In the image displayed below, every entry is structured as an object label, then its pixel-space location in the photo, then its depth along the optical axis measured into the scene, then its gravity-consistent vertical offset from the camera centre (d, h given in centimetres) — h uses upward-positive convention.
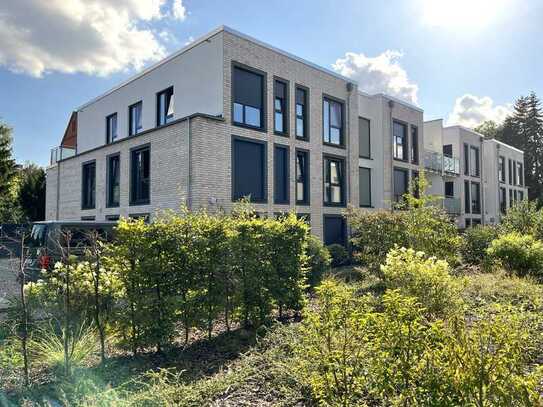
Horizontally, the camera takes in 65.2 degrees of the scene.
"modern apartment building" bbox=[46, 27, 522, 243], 1430 +343
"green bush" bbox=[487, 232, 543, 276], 1102 -66
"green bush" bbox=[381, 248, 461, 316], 629 -84
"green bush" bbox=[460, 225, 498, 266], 1443 -52
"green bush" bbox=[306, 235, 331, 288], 1005 -78
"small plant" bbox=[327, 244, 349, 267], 1614 -93
